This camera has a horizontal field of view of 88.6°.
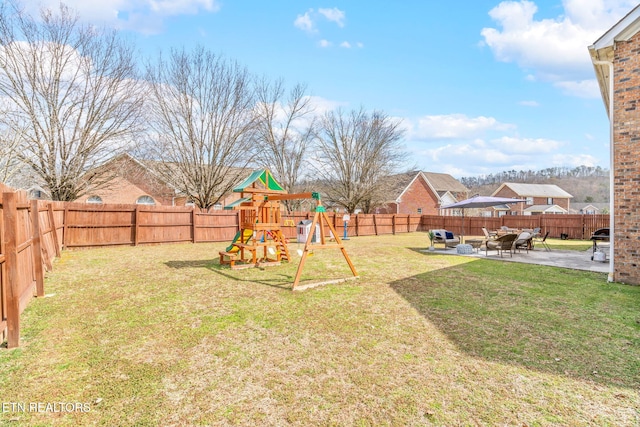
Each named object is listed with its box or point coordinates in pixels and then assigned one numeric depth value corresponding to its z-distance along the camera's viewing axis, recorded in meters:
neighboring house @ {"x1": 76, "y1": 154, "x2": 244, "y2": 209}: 16.92
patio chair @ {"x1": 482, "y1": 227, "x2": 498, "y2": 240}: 14.84
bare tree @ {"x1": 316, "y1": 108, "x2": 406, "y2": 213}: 27.30
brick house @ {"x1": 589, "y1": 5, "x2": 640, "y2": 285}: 7.16
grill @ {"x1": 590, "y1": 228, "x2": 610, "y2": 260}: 11.16
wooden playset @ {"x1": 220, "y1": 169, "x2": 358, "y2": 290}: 9.65
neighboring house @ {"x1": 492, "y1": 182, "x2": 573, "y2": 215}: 48.61
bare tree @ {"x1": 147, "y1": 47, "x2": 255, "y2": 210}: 19.27
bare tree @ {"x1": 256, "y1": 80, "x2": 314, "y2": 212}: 25.23
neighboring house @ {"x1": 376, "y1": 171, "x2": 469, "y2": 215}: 36.81
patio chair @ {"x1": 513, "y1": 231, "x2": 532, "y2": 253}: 12.69
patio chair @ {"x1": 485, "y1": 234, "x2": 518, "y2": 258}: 11.80
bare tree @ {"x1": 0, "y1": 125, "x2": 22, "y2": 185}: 10.05
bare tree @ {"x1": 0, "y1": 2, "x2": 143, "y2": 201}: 13.55
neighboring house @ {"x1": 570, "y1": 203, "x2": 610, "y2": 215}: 59.31
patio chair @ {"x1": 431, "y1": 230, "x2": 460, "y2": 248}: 14.23
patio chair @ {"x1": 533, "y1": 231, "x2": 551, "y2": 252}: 14.63
